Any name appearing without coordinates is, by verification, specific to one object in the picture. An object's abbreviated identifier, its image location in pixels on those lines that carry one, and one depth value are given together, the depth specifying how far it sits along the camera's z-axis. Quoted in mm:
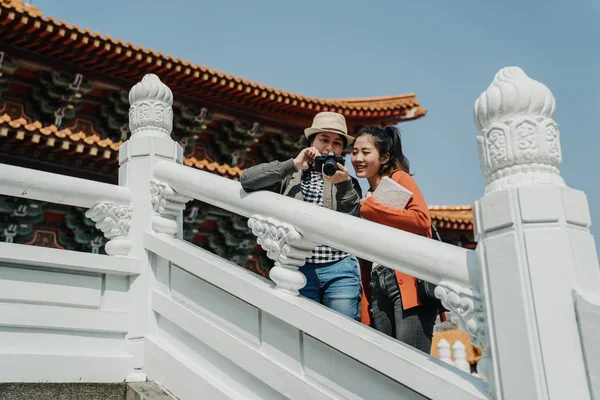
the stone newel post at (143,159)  2947
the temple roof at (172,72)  7148
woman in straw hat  2529
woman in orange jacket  2350
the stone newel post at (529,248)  1470
